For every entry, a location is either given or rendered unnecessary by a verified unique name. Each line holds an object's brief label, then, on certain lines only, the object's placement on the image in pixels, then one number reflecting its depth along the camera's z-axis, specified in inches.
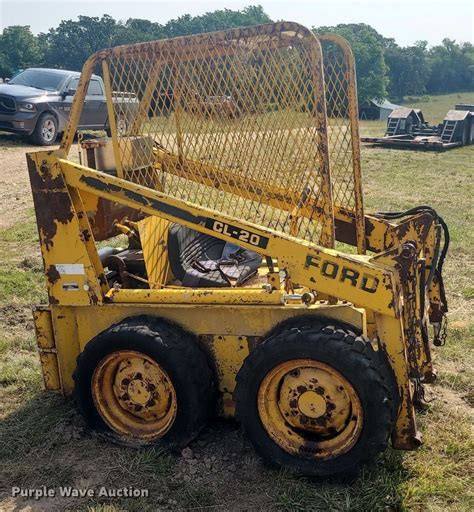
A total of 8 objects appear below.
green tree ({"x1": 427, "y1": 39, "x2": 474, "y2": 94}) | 2864.2
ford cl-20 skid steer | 130.5
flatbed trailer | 719.6
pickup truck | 541.6
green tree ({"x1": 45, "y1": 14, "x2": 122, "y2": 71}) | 2314.2
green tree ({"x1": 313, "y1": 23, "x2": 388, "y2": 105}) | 1806.1
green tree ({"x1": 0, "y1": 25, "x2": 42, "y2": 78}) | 2068.2
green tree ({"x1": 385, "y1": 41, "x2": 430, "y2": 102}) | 2679.6
